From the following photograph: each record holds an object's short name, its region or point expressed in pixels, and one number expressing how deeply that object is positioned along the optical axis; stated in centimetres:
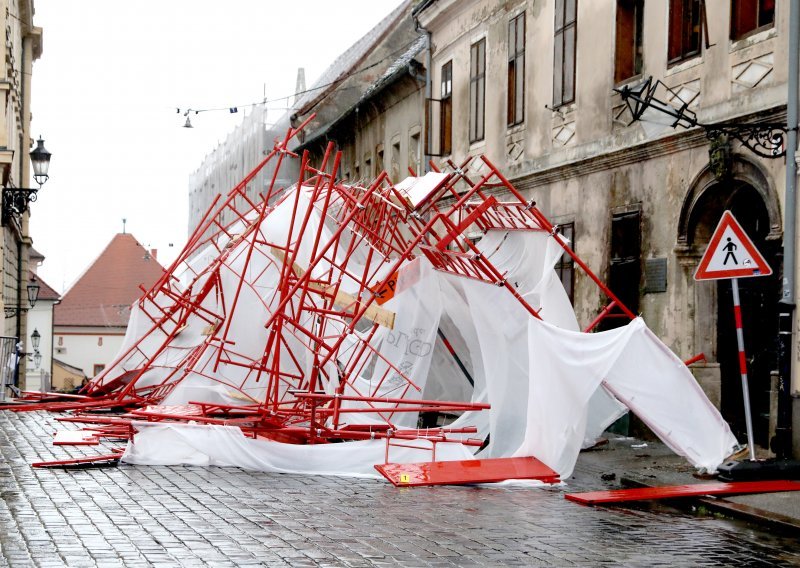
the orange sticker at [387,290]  1455
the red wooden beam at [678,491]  1054
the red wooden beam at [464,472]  1165
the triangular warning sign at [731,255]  1145
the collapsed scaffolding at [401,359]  1221
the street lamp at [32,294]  3061
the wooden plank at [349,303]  1405
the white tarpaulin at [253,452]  1248
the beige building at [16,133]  2586
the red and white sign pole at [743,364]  1151
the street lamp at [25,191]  2439
